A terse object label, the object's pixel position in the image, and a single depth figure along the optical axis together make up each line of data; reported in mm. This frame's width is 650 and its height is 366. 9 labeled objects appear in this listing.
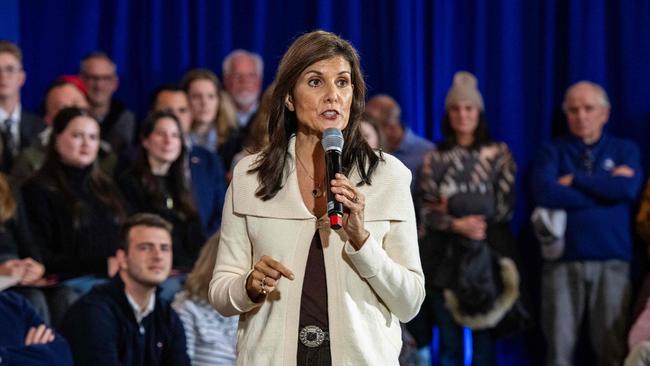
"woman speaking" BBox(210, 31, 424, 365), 4379
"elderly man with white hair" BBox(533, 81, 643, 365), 11016
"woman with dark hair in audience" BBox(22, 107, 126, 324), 9797
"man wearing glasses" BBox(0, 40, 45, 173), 11008
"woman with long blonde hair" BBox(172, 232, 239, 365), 8844
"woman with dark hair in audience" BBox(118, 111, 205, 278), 10484
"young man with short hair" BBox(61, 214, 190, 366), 8273
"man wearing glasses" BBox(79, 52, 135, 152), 11812
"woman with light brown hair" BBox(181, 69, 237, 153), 11883
